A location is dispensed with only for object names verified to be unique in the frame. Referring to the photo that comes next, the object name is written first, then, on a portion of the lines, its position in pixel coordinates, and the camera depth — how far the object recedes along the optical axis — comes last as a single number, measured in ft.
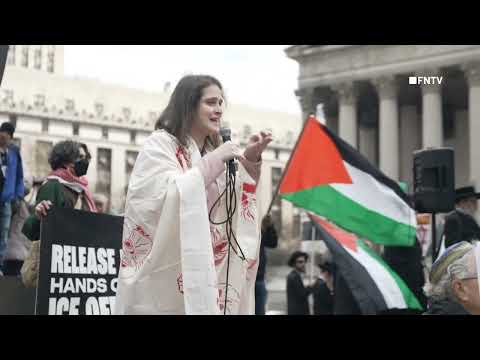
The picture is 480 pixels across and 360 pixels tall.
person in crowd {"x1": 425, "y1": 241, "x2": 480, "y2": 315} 11.28
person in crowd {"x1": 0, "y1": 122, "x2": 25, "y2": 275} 26.58
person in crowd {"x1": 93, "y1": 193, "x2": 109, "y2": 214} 26.35
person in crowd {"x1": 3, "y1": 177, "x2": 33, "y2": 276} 27.09
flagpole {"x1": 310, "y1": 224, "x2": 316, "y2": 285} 53.52
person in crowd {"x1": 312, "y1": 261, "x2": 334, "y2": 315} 41.91
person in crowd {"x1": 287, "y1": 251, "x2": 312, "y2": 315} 39.70
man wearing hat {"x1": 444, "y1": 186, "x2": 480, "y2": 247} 30.25
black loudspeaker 27.20
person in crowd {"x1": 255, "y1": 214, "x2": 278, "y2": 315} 29.91
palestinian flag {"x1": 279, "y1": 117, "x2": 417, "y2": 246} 35.68
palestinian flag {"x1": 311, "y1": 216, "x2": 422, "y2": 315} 33.22
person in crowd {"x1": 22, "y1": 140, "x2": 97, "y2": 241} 19.04
